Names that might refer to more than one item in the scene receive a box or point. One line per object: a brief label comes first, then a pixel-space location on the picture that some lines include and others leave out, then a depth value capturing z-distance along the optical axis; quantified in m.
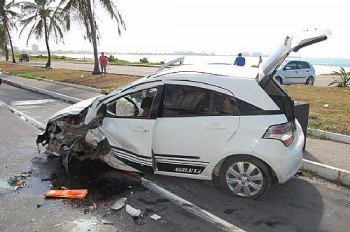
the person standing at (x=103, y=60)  23.33
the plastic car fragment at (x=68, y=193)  4.65
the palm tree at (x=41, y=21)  33.80
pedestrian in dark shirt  18.36
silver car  18.85
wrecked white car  4.37
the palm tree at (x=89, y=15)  21.81
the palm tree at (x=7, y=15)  42.94
